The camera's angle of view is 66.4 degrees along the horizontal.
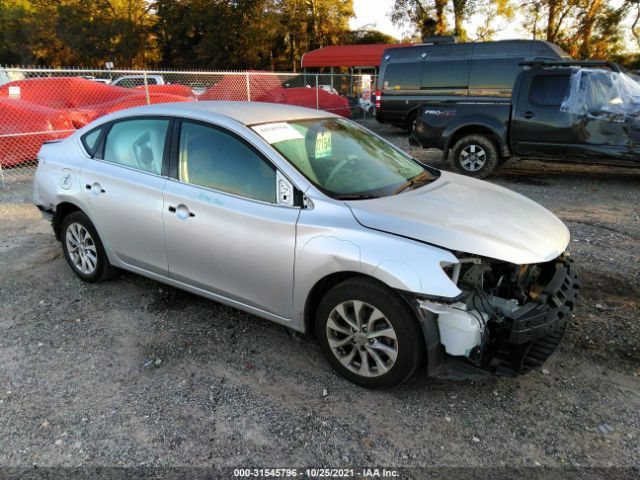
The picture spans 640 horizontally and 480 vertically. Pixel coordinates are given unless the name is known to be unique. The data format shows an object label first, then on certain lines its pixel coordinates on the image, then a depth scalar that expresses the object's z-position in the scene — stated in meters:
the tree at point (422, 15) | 31.16
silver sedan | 2.62
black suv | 11.02
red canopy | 33.88
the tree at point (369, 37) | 46.19
